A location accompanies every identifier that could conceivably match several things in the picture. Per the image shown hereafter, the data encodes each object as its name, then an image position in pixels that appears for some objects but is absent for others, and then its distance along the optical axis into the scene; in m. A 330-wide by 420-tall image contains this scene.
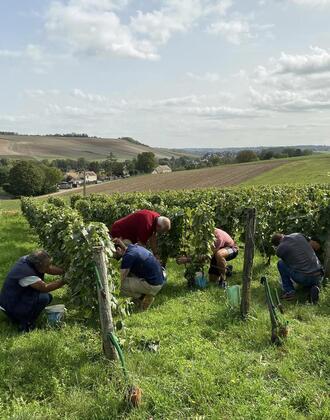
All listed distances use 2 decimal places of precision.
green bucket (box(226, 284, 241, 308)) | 6.42
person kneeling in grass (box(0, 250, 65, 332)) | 5.96
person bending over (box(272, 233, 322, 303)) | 6.99
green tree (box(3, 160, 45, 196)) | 80.00
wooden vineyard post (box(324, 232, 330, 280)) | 7.97
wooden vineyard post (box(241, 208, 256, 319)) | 6.01
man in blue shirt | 6.59
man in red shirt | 8.08
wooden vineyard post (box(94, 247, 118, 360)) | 4.78
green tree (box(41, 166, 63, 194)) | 85.12
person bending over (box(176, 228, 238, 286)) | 8.30
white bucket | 6.06
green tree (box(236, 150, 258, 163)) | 107.06
